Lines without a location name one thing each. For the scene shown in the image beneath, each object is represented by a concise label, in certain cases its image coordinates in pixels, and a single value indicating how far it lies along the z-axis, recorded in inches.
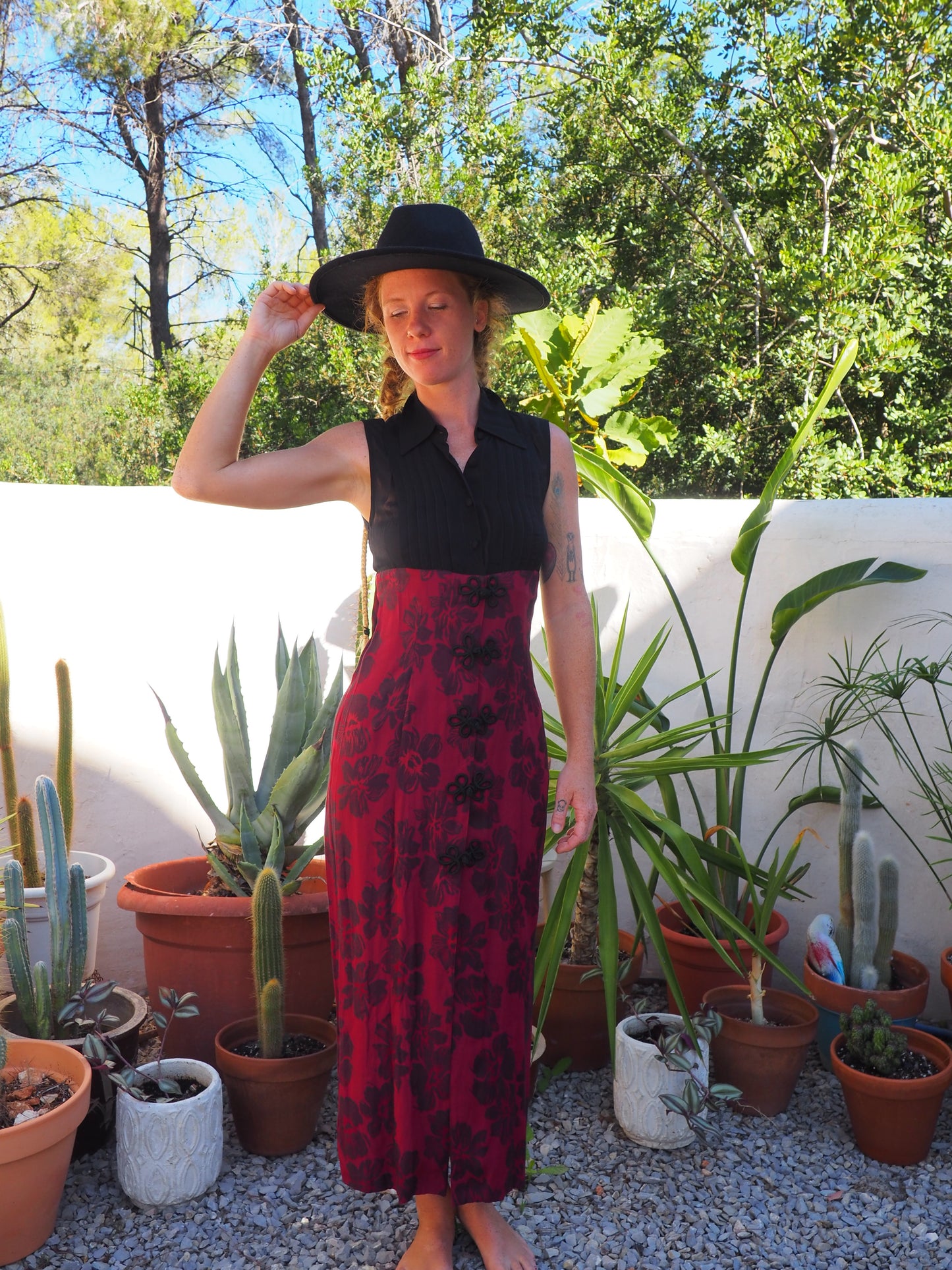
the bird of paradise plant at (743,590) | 107.0
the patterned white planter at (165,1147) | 84.3
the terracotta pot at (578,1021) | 106.7
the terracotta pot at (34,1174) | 76.4
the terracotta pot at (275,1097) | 90.7
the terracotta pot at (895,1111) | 91.4
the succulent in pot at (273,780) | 101.0
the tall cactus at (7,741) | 104.3
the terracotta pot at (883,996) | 102.9
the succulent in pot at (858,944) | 103.4
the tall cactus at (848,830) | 106.4
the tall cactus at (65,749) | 106.3
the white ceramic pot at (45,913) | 99.0
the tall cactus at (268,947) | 89.1
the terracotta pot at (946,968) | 104.1
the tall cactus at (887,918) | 104.7
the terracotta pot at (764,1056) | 99.0
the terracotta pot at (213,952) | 99.6
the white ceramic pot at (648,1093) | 94.3
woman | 71.9
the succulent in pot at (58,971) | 88.7
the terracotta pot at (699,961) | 109.2
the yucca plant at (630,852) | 93.1
